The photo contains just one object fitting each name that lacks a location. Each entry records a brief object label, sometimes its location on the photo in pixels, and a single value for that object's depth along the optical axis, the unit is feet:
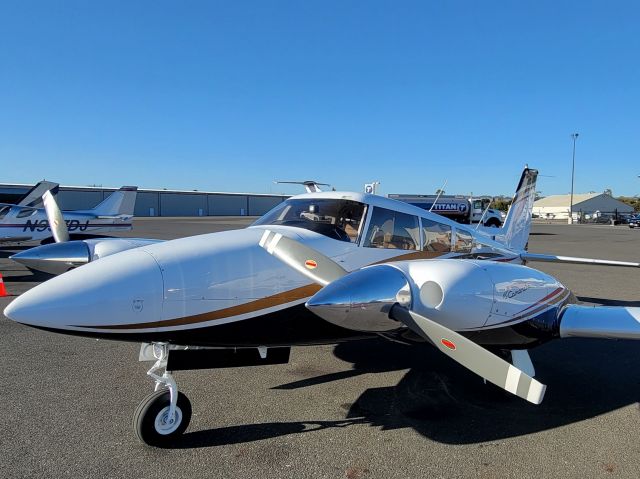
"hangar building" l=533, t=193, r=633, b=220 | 314.55
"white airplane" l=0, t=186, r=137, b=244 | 52.95
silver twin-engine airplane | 11.09
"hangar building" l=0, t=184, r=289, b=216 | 208.03
